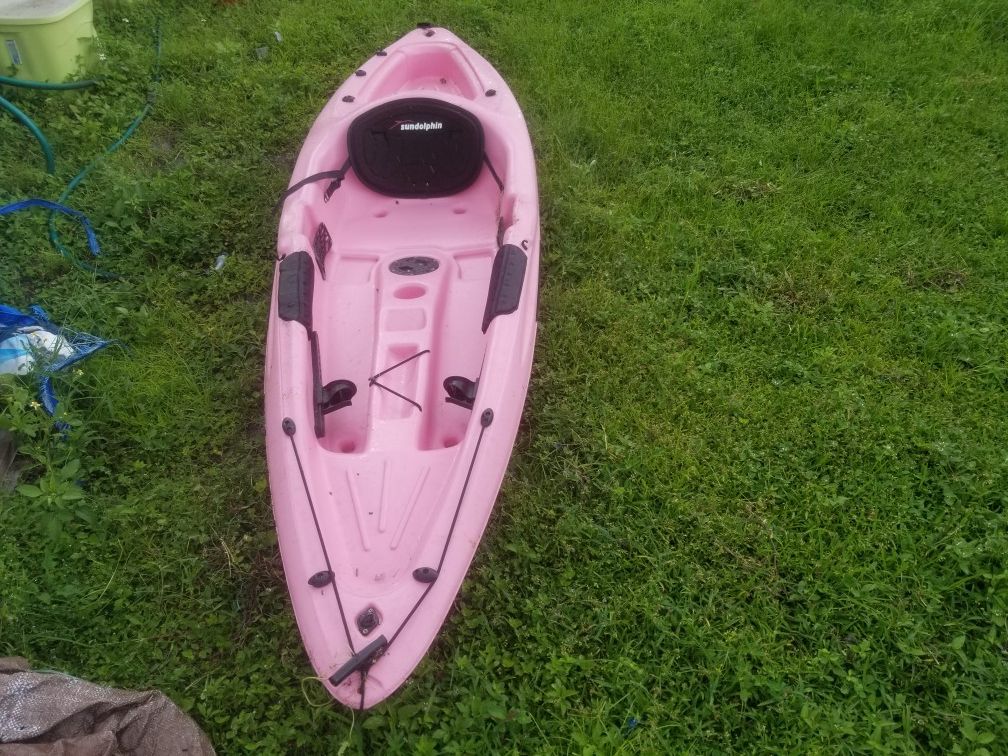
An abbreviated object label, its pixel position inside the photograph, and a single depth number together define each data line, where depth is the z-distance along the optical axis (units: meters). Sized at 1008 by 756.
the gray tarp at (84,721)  2.00
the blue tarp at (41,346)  3.03
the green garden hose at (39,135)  4.17
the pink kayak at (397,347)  2.21
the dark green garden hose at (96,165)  3.70
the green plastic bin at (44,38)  4.31
